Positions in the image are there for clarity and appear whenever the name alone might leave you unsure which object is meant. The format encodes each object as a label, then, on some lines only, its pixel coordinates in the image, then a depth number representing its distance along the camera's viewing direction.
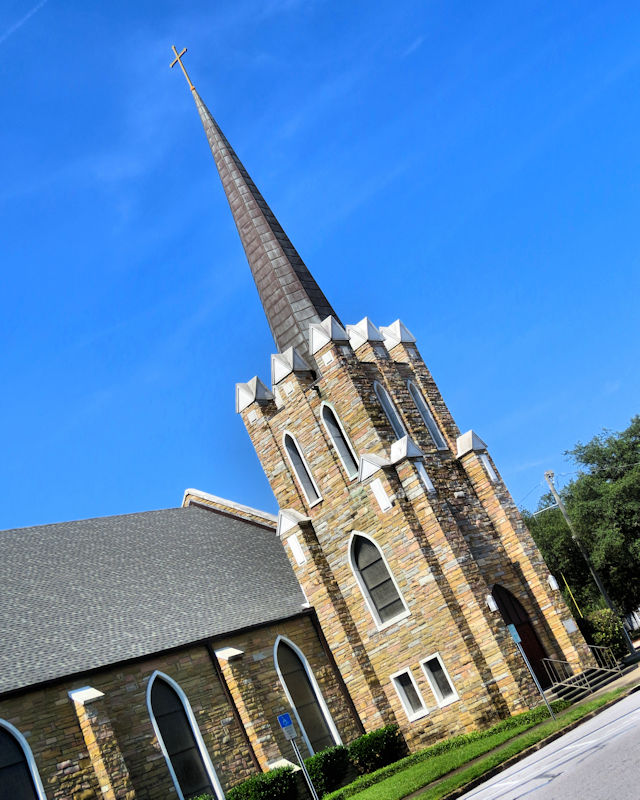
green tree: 39.71
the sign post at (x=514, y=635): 18.96
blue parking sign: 17.36
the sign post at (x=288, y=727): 17.25
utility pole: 37.31
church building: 18.61
